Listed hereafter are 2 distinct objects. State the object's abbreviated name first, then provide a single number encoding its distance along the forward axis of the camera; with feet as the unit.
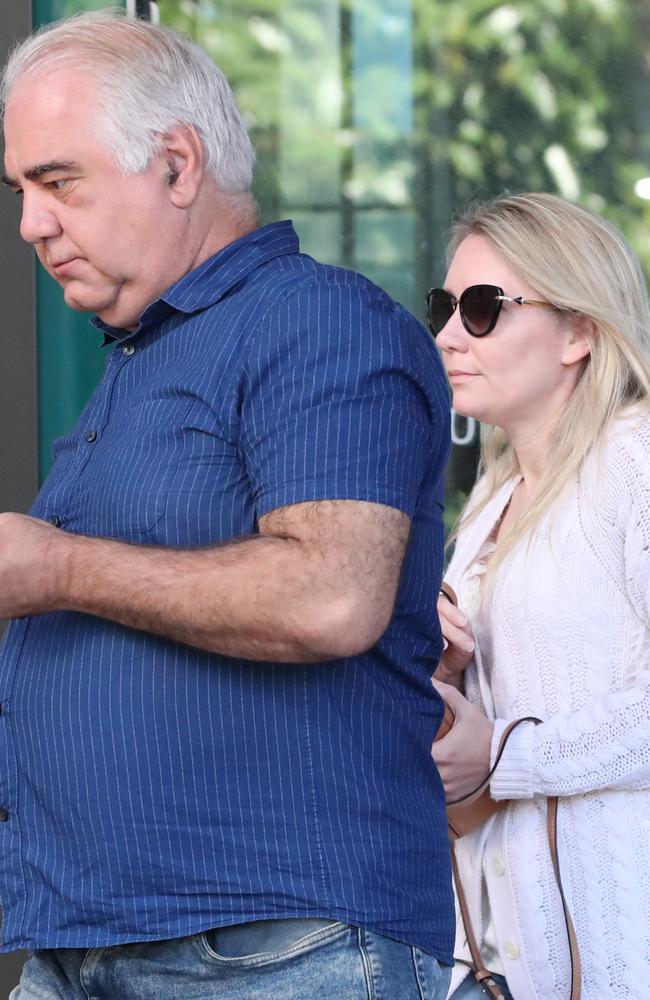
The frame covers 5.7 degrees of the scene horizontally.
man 19.01
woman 20.96
